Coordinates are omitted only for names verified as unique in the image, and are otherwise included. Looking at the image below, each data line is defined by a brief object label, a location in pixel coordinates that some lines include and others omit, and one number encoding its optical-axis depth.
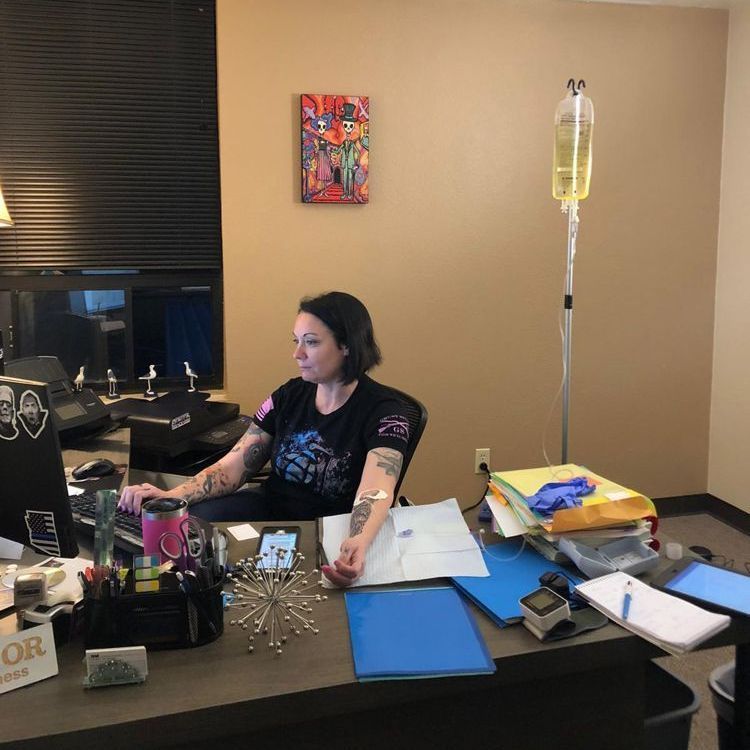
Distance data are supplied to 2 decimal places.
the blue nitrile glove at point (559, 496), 1.44
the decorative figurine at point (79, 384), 2.54
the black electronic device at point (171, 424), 2.46
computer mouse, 1.92
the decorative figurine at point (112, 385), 2.99
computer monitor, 1.15
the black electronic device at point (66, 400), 2.32
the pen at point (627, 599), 1.18
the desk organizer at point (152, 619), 1.07
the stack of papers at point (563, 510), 1.41
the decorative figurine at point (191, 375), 3.06
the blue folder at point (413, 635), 1.04
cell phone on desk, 1.38
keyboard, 1.39
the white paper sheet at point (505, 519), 1.47
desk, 0.94
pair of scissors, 1.17
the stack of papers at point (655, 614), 1.12
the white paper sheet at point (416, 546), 1.33
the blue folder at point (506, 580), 1.20
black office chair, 1.93
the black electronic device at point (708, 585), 1.22
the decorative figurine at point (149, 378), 2.92
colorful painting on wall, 2.98
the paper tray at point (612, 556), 1.33
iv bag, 2.23
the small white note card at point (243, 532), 1.52
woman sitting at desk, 1.88
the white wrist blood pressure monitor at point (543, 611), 1.12
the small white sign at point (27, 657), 1.00
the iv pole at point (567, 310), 2.28
